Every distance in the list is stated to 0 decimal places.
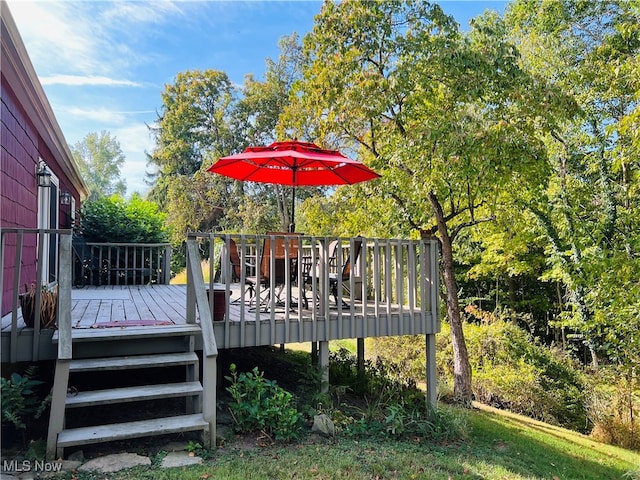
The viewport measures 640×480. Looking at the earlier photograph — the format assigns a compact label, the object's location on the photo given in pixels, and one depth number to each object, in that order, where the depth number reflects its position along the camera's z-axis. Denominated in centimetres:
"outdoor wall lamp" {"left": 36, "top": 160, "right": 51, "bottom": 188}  610
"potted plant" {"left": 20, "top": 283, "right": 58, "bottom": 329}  372
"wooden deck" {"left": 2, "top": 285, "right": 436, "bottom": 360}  395
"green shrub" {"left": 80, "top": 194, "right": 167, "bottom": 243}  924
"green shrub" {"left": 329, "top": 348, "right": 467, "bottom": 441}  444
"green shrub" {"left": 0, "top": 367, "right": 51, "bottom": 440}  305
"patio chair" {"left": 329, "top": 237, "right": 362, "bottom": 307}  486
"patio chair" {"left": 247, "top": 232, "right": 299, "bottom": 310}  456
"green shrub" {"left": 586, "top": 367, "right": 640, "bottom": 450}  725
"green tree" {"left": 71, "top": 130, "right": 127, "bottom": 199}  4191
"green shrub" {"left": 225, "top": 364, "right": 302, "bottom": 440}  381
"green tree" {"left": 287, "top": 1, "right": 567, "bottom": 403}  650
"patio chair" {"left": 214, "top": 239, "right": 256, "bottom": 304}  432
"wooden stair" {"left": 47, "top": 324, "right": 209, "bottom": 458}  311
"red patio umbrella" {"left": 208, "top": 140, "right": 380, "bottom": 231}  534
